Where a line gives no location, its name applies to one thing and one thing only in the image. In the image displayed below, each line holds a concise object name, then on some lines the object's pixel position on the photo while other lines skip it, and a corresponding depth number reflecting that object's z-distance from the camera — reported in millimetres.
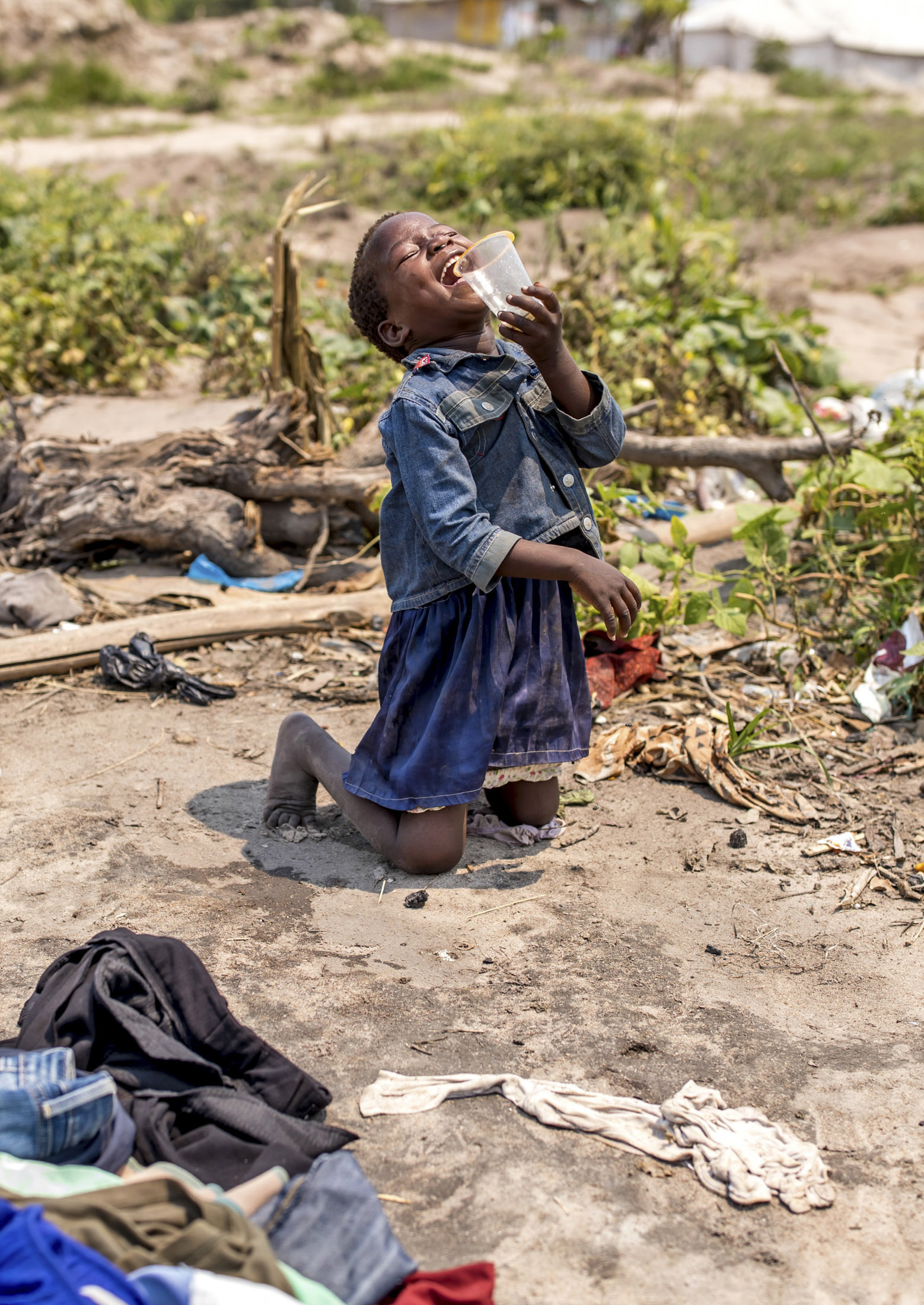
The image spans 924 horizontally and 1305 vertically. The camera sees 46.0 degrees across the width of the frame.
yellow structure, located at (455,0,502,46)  34031
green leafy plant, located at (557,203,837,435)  5754
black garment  1607
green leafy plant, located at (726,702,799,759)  2986
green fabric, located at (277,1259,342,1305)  1344
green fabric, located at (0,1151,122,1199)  1427
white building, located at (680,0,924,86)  32469
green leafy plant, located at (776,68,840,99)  26497
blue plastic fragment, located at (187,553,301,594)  4254
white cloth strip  1654
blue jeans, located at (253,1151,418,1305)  1405
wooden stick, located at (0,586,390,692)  3566
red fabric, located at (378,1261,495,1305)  1385
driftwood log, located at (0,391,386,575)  4250
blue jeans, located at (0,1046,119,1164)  1487
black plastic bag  3516
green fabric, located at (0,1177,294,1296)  1321
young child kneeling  2346
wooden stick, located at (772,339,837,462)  3670
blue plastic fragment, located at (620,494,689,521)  4246
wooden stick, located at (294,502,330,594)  4320
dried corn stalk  4477
